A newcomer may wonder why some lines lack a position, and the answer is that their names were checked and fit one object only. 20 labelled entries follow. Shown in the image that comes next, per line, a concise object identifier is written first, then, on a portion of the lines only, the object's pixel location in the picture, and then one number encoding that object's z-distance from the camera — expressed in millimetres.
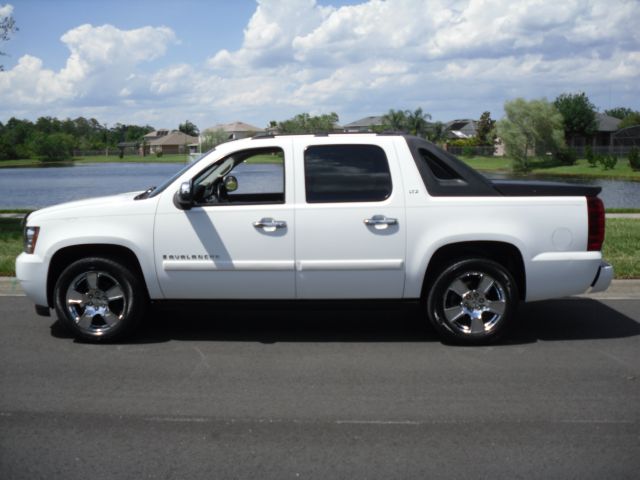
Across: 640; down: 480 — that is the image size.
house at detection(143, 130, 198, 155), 117144
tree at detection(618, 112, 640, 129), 103762
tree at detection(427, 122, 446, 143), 112212
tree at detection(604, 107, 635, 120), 147000
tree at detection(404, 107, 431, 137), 110256
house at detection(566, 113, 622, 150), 89562
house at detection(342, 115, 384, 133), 139538
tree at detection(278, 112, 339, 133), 76812
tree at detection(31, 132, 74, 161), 89125
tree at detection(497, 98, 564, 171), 71500
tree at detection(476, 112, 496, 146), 112062
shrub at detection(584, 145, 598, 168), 64250
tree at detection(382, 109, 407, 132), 111312
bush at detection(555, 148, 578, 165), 71250
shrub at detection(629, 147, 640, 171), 57844
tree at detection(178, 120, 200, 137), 141638
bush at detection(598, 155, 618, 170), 59312
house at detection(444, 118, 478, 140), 133238
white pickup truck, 6277
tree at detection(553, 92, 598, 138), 87938
